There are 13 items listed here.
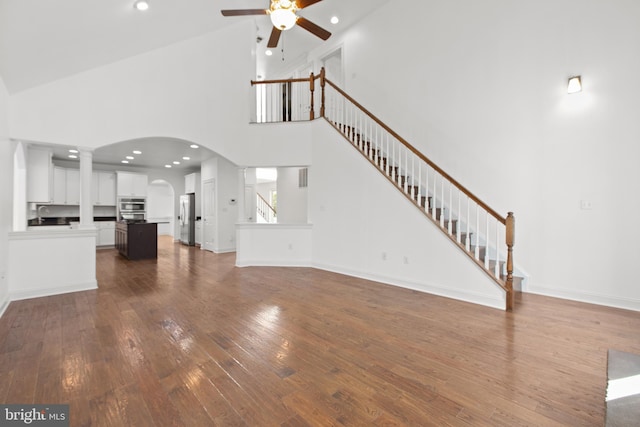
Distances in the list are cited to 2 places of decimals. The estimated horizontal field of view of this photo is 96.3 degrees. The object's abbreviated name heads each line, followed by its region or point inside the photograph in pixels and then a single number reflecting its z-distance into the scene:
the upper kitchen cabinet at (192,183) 9.59
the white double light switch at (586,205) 3.78
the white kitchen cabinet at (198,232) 9.24
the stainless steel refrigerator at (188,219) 9.62
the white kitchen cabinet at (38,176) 6.28
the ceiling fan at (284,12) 3.41
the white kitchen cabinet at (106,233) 8.98
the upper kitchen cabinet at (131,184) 9.23
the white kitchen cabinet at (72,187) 8.33
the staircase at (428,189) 3.84
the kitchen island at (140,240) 7.06
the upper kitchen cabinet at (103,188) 8.95
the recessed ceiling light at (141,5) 3.44
